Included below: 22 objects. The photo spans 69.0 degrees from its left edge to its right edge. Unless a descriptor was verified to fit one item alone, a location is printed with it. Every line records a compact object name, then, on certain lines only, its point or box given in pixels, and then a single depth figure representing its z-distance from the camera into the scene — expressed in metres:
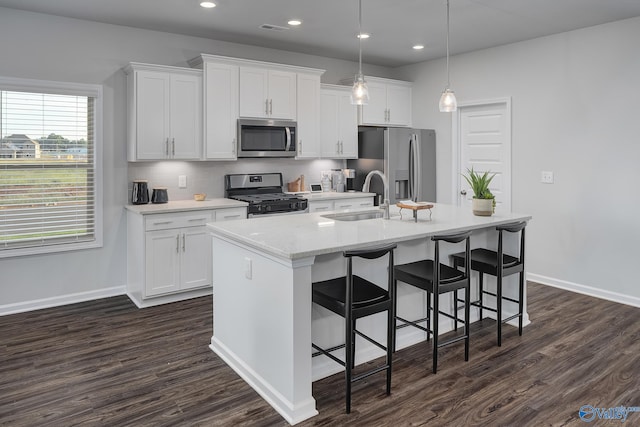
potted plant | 3.72
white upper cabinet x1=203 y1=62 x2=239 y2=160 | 4.78
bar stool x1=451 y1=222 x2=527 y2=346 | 3.43
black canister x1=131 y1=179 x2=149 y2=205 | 4.68
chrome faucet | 3.62
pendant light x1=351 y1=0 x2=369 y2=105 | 3.46
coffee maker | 6.29
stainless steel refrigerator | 5.89
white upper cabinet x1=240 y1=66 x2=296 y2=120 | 5.02
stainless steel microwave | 5.05
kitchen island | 2.54
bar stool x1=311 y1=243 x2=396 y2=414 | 2.54
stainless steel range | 4.98
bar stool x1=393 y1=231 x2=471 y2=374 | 2.99
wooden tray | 3.51
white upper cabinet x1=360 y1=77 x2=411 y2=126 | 6.19
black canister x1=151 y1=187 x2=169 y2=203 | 4.75
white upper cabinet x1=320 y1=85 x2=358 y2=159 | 5.80
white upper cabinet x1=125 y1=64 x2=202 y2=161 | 4.45
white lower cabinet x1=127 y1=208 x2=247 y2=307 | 4.36
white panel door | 5.52
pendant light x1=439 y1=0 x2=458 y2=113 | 3.63
